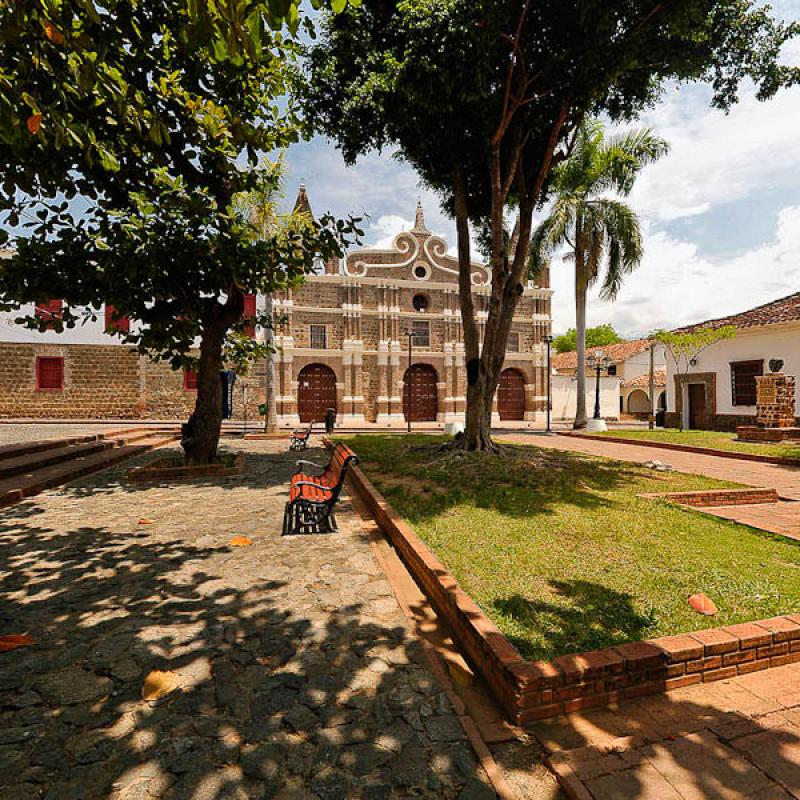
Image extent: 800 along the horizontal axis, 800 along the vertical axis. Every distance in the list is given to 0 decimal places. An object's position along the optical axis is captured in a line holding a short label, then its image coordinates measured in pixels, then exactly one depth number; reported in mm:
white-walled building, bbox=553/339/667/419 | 36344
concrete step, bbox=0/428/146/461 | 8850
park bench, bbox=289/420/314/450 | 12648
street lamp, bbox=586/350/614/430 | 22698
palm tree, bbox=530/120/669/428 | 19297
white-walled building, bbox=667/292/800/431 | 17250
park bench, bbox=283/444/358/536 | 4977
